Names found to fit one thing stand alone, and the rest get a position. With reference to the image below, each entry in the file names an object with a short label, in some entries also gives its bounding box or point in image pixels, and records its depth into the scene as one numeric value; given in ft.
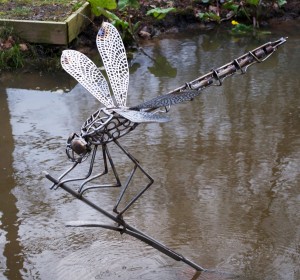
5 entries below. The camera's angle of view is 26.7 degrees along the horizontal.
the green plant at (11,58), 23.26
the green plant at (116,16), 25.11
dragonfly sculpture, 9.75
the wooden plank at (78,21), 24.04
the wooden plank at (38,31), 23.77
